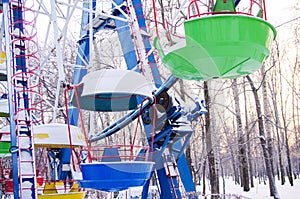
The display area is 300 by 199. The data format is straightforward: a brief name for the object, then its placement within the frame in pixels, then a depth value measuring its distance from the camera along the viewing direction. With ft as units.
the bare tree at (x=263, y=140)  45.68
